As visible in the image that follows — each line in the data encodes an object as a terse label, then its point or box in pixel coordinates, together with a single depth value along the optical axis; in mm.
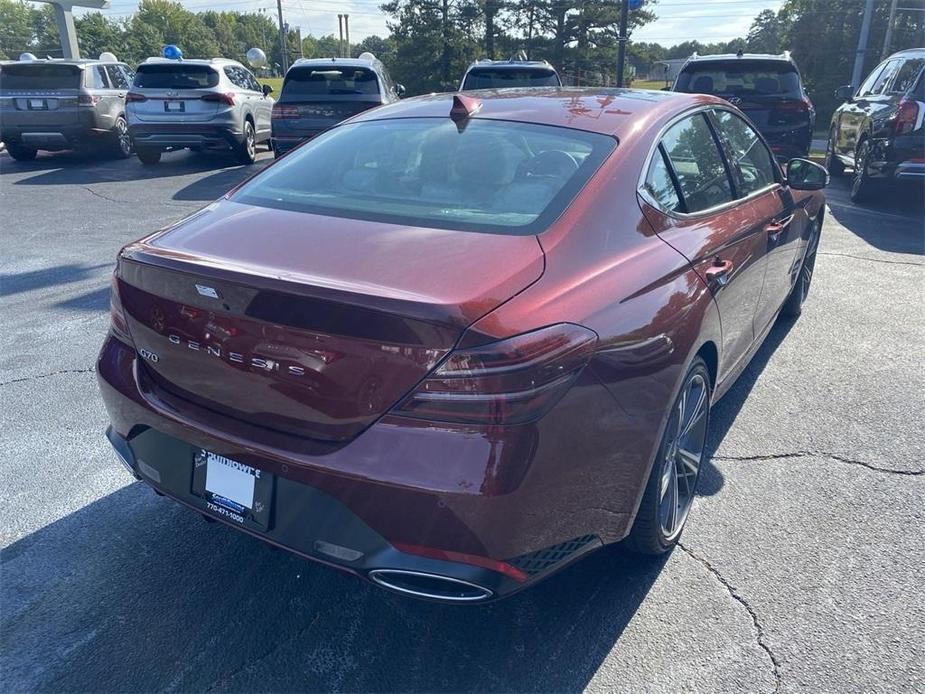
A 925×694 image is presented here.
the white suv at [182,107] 11531
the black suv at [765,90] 9461
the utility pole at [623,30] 16797
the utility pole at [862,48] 20172
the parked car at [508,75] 11609
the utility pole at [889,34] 24803
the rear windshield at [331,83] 10805
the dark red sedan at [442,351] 1846
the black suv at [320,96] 10602
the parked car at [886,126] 8320
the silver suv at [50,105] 12031
